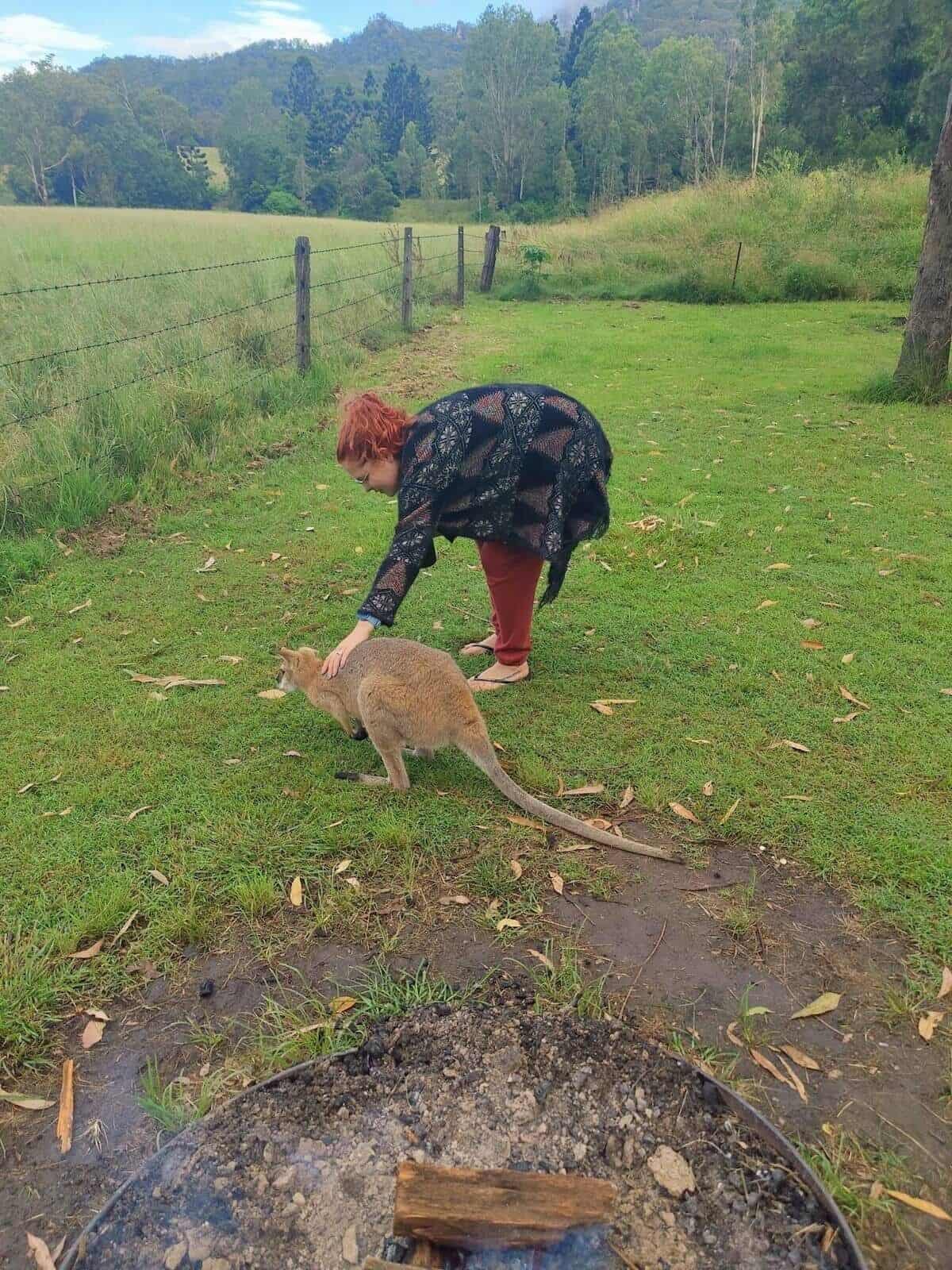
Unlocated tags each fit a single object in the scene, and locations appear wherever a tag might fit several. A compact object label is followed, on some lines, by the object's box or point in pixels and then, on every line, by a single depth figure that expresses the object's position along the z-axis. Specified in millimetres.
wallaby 3490
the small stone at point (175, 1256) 1937
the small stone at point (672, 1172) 2055
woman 3553
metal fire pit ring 1938
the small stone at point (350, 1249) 1935
